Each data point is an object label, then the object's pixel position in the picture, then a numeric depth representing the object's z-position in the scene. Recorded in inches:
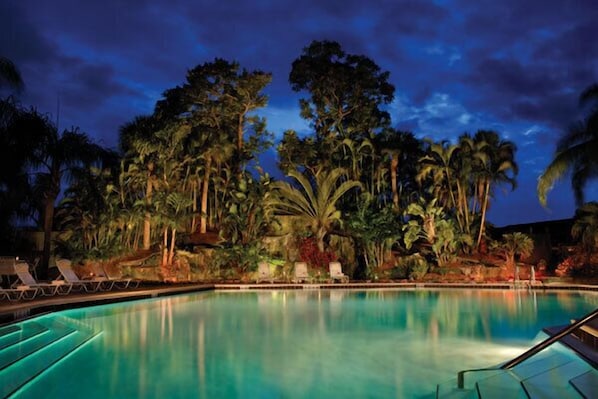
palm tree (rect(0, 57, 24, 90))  442.0
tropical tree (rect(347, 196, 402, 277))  819.4
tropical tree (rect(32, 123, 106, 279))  626.5
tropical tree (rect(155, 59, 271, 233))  917.2
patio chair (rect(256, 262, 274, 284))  759.7
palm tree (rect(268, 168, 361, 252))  856.3
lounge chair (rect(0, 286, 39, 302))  406.3
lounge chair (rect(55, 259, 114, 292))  519.5
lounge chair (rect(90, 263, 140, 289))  575.1
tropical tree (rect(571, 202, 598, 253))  717.3
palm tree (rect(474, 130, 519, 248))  862.5
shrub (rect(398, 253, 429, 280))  789.9
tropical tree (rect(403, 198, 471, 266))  800.3
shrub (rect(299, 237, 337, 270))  817.5
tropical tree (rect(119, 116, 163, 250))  784.9
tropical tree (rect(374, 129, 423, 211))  913.9
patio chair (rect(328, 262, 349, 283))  768.9
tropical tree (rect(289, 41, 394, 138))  1007.0
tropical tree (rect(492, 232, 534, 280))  805.9
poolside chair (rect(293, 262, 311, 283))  769.6
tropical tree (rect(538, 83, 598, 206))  493.0
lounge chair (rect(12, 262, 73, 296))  442.9
